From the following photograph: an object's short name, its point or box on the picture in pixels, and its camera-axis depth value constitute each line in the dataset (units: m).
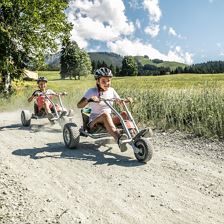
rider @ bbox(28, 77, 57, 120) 7.22
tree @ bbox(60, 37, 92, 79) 57.99
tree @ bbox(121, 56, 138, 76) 72.32
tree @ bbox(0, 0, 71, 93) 13.64
